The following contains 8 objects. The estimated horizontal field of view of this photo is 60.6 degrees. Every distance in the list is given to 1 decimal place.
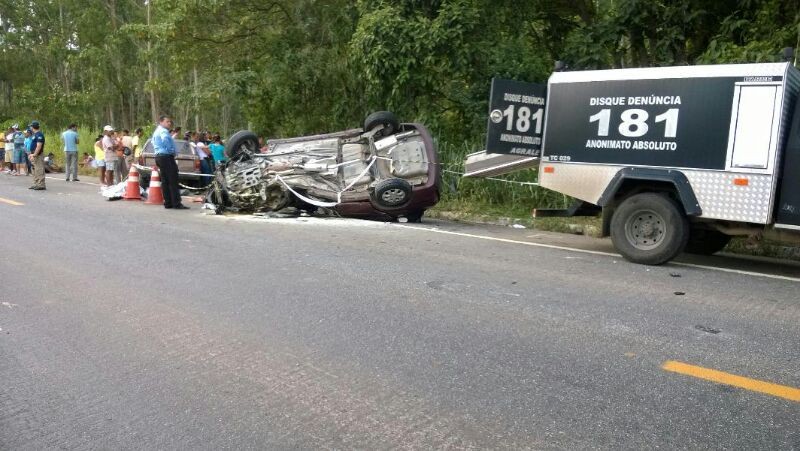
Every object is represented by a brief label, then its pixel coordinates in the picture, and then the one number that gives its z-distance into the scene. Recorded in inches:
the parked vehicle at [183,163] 641.0
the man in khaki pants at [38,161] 671.8
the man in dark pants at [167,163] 523.2
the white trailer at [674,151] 290.5
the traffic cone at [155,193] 565.9
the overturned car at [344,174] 464.8
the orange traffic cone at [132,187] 589.3
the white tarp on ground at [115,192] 593.5
